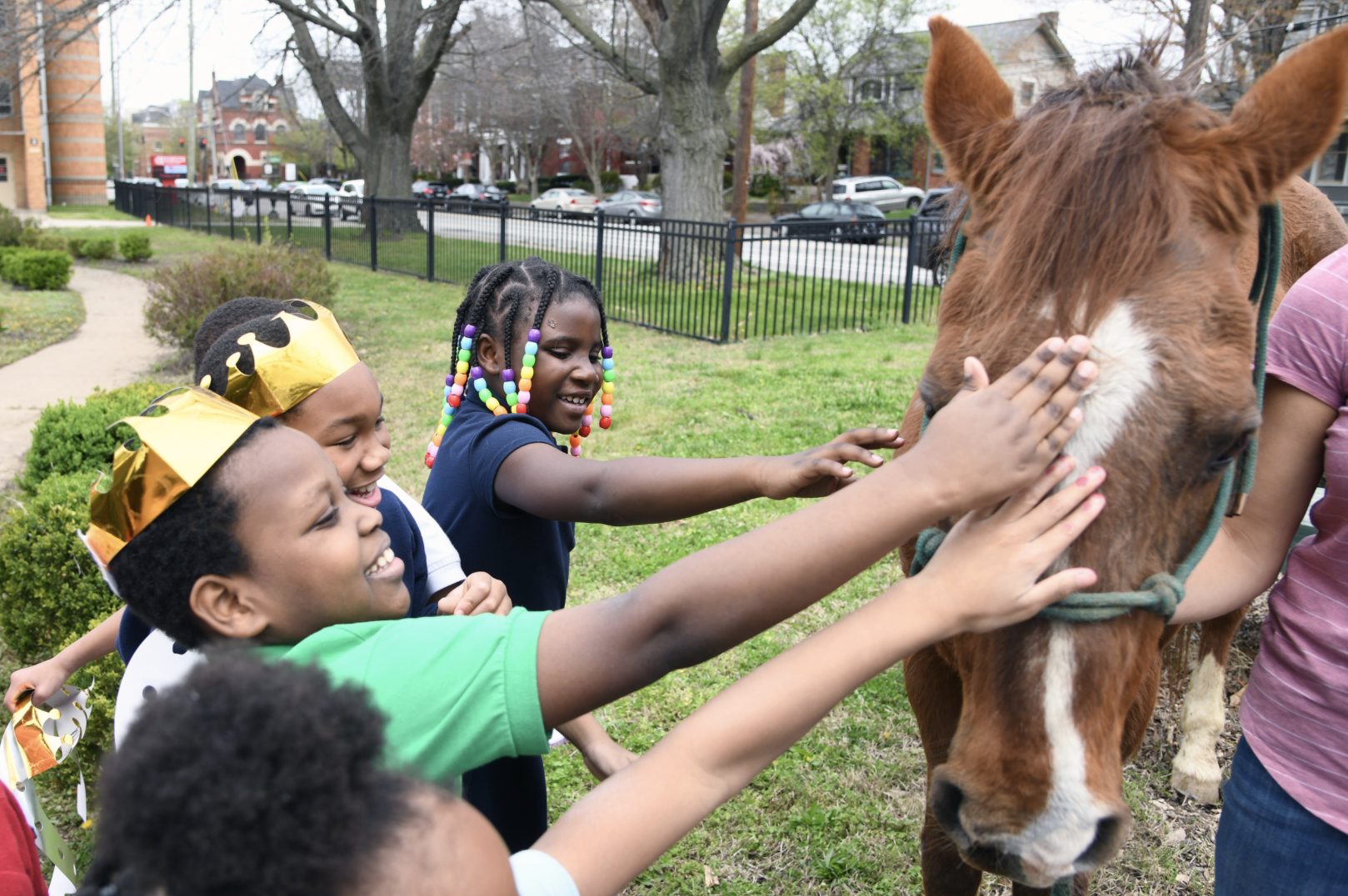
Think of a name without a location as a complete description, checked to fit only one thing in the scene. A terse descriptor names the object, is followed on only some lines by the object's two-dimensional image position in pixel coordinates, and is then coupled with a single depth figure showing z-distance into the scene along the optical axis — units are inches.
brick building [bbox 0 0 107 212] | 1791.3
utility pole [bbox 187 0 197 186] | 1961.6
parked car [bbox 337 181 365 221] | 815.1
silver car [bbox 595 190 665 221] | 1573.6
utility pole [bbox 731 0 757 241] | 828.0
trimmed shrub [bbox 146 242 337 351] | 413.4
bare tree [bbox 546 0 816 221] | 595.2
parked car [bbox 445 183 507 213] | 1900.8
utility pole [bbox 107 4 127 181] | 1893.8
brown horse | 59.7
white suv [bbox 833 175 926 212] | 1617.9
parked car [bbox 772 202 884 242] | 477.4
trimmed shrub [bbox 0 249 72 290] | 671.1
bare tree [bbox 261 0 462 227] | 832.9
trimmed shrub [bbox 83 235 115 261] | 892.6
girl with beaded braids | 88.7
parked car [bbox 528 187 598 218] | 1811.0
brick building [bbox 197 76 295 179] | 3592.5
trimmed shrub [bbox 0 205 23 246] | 796.6
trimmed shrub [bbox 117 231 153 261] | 855.7
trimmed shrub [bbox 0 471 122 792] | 160.7
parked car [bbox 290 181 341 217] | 855.7
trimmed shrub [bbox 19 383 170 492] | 203.8
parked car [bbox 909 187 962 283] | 518.6
